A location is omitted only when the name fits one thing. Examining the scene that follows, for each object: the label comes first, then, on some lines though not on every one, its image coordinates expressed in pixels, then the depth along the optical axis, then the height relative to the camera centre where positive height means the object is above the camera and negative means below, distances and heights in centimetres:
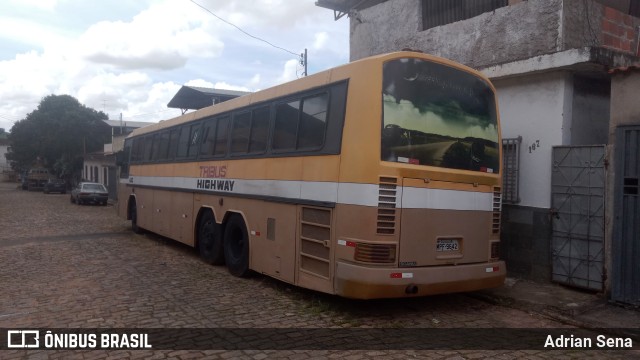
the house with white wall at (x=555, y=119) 724 +125
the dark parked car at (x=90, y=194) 2838 -87
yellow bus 570 +12
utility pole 2836 +729
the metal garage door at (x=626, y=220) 637 -27
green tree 4662 +418
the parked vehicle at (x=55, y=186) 4216 -78
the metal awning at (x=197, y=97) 2594 +463
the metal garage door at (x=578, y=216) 711 -27
